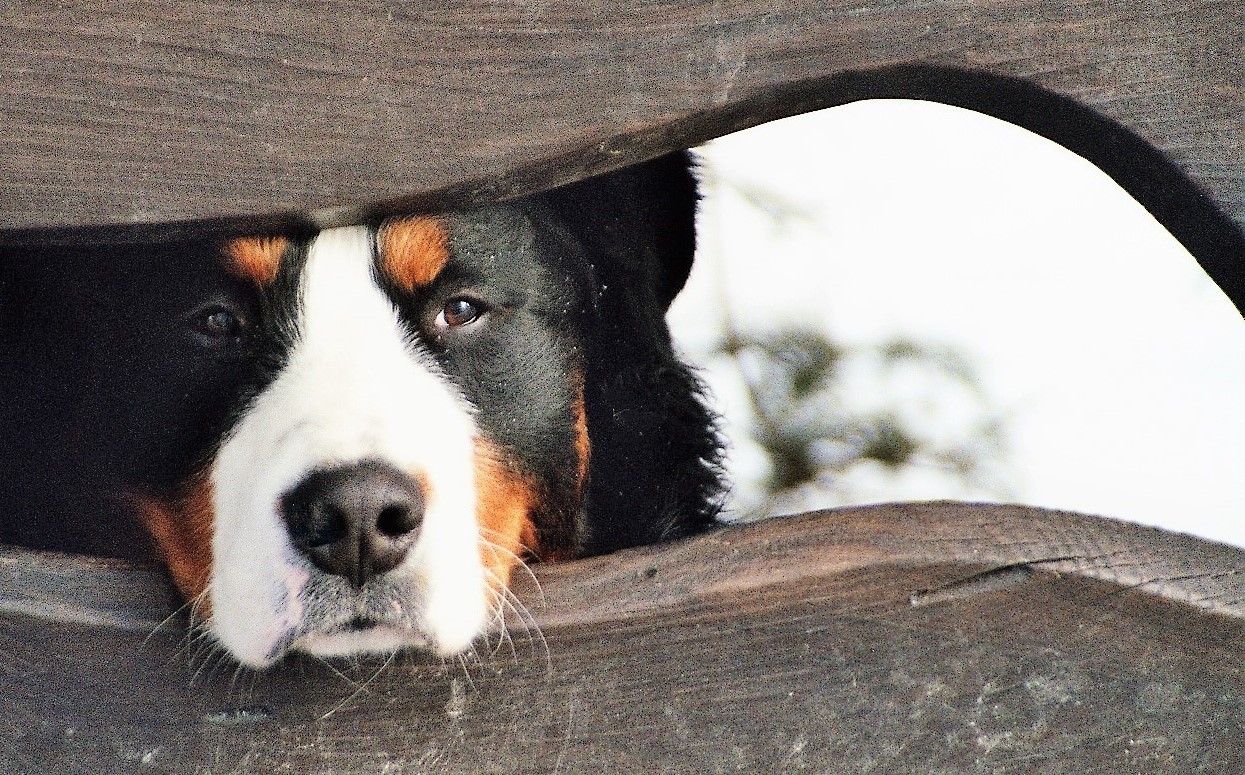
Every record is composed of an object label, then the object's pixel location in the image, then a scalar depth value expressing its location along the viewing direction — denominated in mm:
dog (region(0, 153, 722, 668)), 4773
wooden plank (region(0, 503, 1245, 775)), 4681
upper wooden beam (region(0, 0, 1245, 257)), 4650
